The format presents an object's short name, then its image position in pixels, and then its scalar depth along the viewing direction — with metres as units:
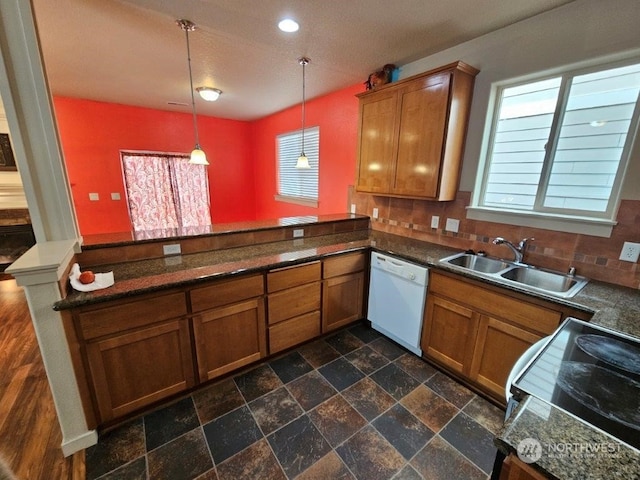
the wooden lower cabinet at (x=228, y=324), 1.78
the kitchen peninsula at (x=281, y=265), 0.71
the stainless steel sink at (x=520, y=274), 1.71
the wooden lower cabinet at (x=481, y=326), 1.60
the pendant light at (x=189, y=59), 1.96
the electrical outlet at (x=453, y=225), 2.44
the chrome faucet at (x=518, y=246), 2.02
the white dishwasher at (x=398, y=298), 2.19
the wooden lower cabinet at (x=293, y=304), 2.08
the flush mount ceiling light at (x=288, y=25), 1.93
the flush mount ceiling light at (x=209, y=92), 3.29
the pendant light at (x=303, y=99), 2.56
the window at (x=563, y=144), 1.68
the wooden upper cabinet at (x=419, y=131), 2.14
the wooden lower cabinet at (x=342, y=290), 2.38
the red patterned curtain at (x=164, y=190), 4.64
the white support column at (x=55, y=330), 1.27
